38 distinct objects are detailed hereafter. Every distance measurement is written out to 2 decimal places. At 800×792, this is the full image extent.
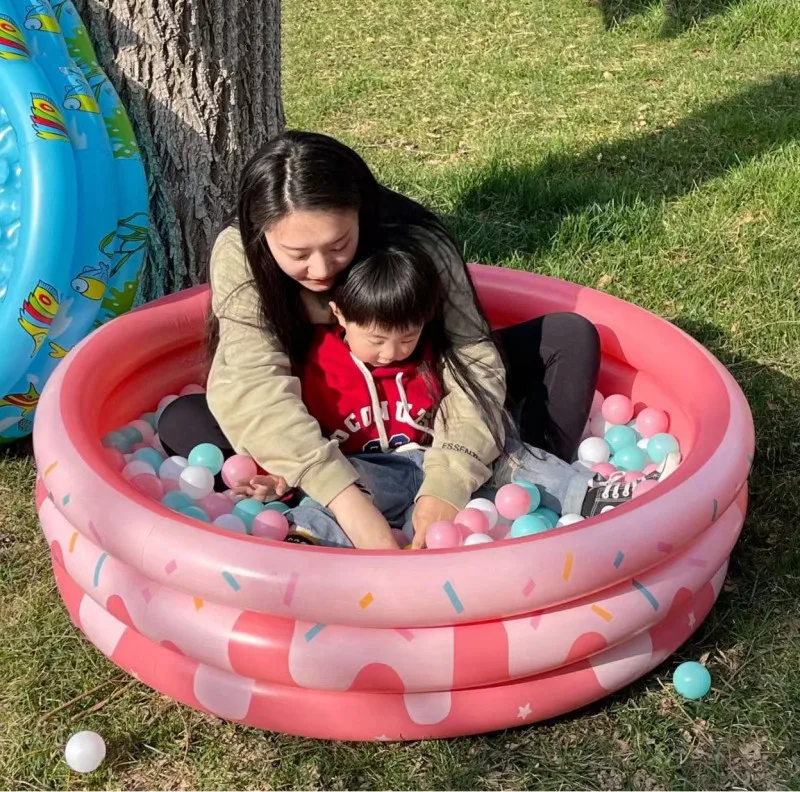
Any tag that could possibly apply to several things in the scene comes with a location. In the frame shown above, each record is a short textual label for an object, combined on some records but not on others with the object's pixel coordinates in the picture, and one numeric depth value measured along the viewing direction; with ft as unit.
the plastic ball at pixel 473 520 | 8.09
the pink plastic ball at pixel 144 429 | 9.87
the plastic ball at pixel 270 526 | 8.10
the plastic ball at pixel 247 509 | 8.46
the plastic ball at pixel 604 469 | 9.20
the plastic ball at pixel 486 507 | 8.41
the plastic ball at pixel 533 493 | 8.69
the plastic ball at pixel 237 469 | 9.03
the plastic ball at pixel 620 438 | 9.62
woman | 7.50
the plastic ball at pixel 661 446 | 9.25
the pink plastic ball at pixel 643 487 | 8.39
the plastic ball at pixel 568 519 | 8.22
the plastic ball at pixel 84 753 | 6.97
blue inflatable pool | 9.77
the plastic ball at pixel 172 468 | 9.25
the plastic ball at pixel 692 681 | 7.45
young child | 8.20
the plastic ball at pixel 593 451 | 9.55
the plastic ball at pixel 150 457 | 9.38
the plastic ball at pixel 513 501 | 8.46
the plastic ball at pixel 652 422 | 9.72
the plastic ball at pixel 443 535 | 7.72
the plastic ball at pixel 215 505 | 8.77
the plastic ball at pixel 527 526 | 7.98
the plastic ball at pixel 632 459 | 9.34
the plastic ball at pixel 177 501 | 8.56
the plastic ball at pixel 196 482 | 8.85
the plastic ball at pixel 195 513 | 8.48
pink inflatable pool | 6.44
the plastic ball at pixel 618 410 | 10.07
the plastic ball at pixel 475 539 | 7.84
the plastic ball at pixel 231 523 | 8.15
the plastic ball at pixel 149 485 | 8.75
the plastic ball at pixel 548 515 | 8.58
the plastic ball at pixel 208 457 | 9.16
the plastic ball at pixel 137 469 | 8.99
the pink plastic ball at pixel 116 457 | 8.91
